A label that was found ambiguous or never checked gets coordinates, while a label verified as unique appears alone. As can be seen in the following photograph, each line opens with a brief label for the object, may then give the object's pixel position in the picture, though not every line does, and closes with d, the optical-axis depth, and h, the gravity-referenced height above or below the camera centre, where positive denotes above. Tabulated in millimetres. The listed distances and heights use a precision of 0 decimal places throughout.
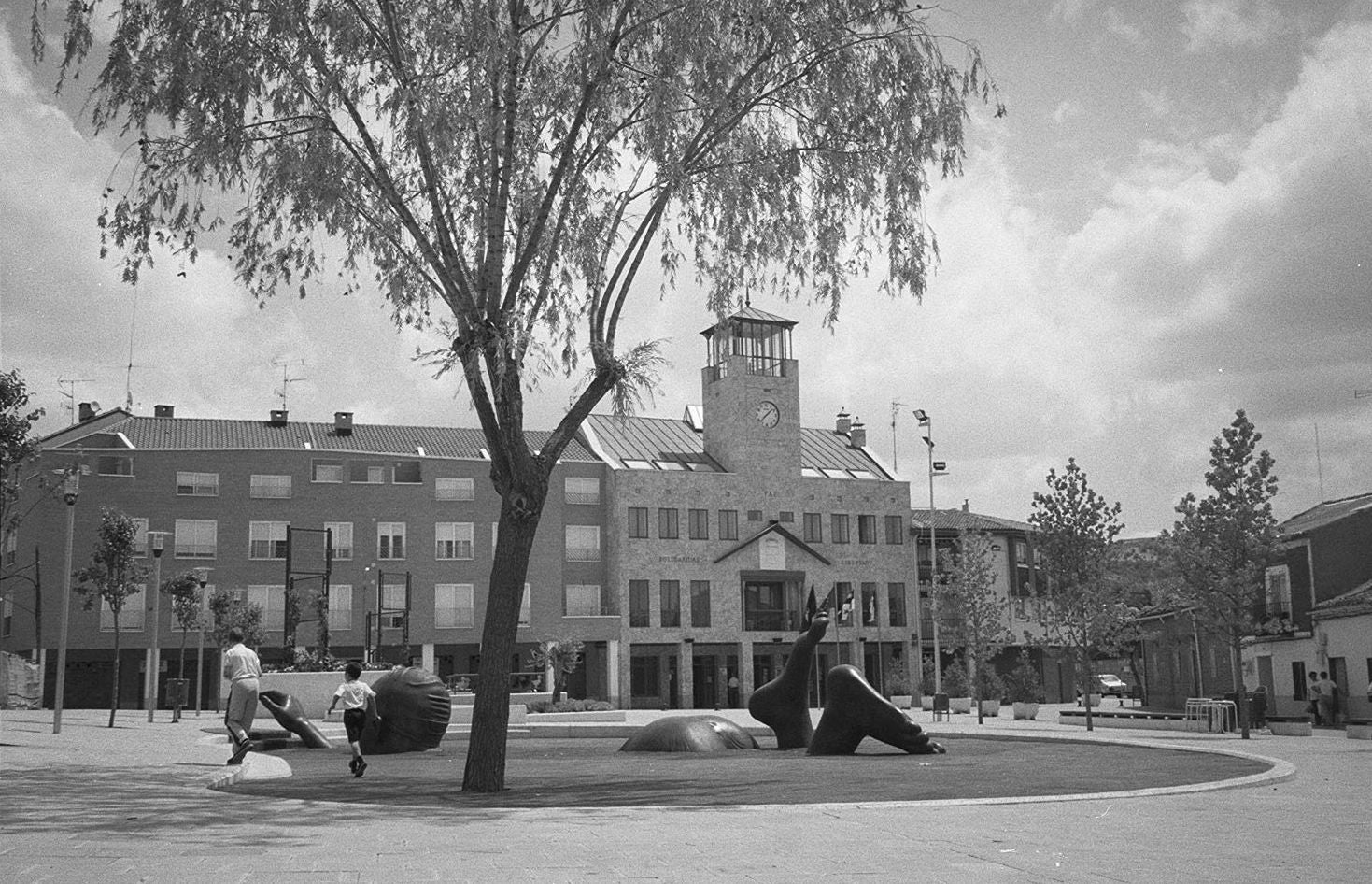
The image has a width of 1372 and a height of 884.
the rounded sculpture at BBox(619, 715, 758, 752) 23438 -1839
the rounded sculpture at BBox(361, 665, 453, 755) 22578 -1320
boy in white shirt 15461 -826
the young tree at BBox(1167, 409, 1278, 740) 30875 +2166
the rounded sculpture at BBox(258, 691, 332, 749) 22625 -1396
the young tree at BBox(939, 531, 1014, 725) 51344 +1045
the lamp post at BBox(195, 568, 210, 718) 45156 +2242
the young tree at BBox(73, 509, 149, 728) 37219 +2315
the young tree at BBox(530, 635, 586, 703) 55188 -823
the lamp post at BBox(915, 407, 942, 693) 68438 +11187
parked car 86562 -3656
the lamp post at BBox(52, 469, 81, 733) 27000 +2328
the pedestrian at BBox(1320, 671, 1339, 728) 36312 -1973
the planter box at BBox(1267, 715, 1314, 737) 29562 -2209
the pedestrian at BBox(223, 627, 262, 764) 16641 -674
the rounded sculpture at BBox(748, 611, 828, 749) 24188 -1301
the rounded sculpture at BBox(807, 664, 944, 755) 21391 -1443
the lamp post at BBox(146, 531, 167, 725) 37000 +1021
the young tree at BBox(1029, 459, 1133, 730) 34000 +2038
